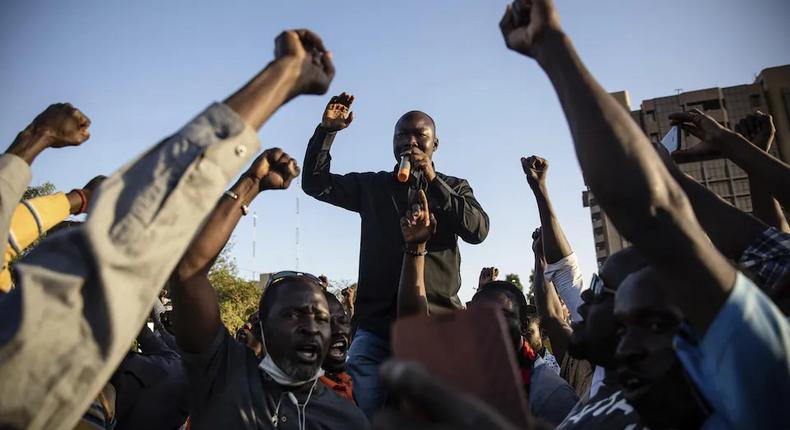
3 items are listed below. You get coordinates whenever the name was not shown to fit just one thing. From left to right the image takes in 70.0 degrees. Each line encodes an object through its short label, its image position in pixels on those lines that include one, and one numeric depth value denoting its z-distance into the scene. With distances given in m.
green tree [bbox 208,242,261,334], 32.06
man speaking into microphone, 3.88
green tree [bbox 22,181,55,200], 27.99
